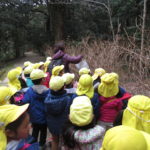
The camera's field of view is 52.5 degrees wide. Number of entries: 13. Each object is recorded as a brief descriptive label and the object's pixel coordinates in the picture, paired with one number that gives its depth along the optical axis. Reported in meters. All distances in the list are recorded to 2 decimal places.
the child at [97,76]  3.02
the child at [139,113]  1.62
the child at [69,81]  2.77
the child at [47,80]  3.54
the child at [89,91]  2.42
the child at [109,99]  2.44
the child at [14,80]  2.98
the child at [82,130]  1.65
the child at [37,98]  2.53
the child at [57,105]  2.29
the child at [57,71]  3.19
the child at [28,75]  3.34
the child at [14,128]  1.28
